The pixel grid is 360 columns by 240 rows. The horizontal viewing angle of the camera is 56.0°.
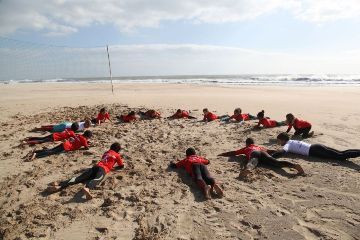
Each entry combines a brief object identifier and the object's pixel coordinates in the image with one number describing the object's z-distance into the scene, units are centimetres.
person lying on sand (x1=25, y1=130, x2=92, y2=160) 773
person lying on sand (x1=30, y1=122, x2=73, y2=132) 1030
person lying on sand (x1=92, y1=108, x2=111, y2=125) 1144
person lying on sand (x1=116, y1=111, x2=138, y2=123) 1179
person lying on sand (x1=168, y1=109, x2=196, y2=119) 1241
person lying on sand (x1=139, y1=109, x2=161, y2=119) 1241
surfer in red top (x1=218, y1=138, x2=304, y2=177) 634
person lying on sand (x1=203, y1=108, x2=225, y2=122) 1191
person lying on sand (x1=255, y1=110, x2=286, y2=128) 1042
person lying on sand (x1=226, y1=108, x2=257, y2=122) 1162
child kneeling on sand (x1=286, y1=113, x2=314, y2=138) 923
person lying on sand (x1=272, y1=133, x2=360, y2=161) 699
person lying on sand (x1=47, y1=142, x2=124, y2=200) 565
